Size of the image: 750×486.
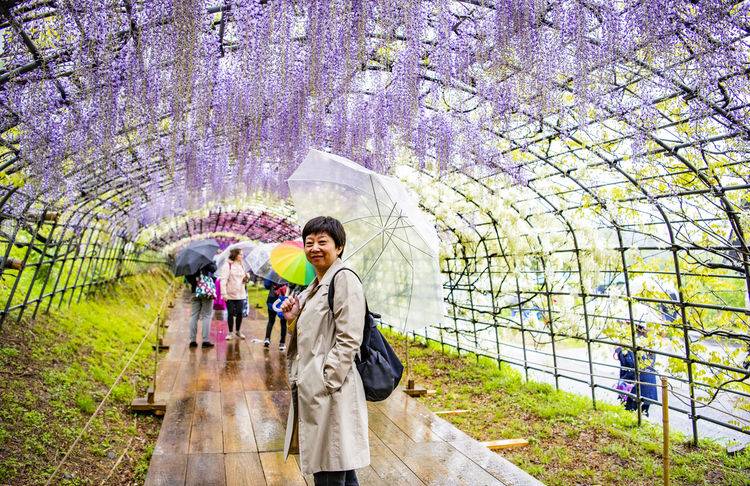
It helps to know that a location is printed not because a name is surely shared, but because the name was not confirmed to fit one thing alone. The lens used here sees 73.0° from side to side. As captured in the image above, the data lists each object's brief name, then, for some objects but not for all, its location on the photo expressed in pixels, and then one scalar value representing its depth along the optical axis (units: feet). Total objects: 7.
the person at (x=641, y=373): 17.46
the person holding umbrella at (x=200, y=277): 20.99
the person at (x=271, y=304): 22.85
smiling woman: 6.29
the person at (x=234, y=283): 22.75
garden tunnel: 10.10
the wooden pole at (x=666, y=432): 8.24
